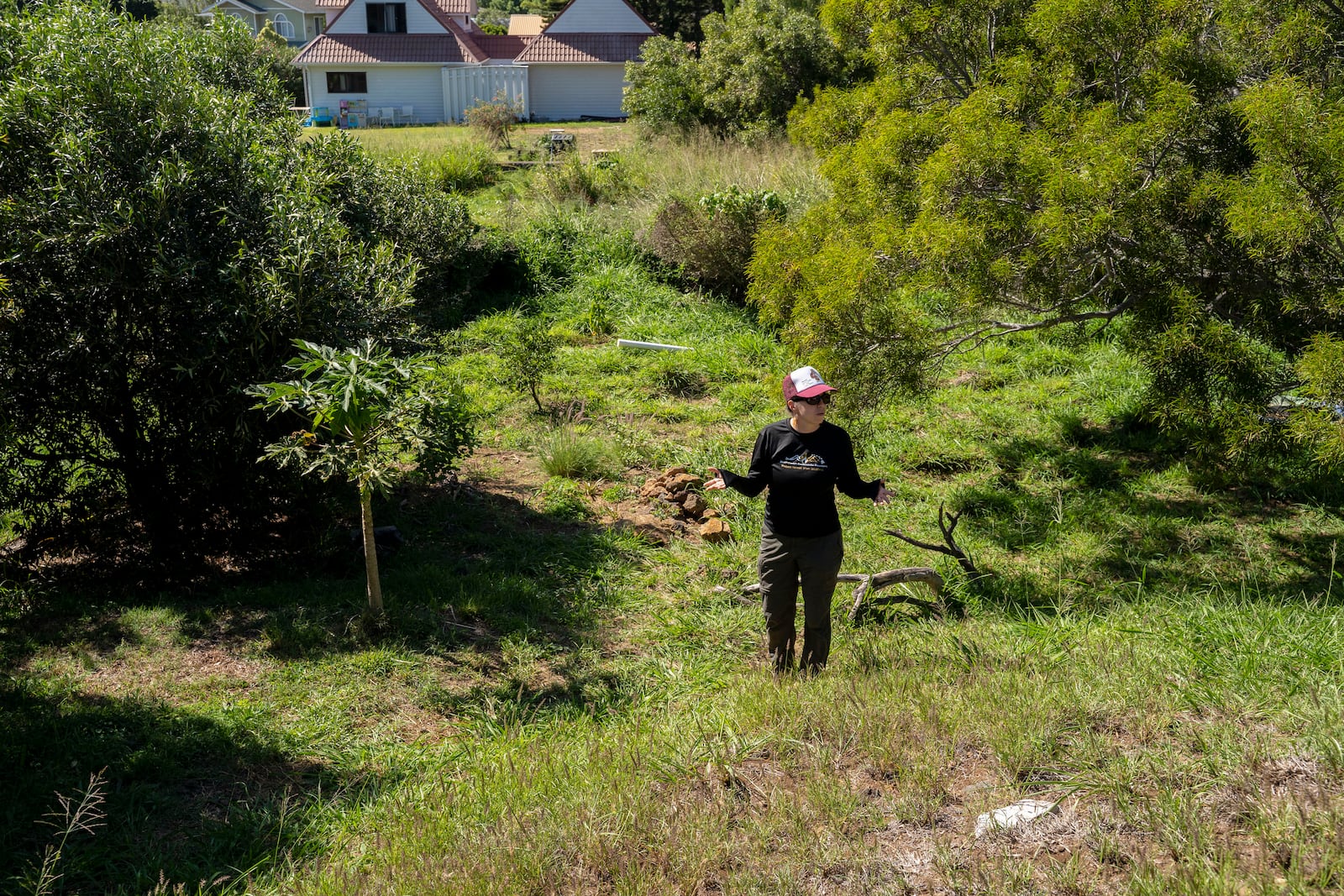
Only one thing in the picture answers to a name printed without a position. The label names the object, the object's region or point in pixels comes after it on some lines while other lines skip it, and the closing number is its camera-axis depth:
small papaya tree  5.81
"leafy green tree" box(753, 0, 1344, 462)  6.33
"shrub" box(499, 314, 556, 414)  11.02
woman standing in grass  5.19
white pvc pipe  12.92
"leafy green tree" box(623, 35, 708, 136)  21.62
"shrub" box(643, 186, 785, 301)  14.30
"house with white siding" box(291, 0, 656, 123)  36.47
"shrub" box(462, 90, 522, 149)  24.61
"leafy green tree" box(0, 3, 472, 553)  6.34
